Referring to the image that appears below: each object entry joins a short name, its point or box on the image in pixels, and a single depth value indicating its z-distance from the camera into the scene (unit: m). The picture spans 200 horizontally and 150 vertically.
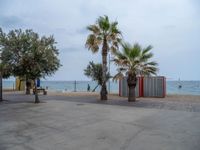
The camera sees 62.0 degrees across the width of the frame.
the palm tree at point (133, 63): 11.47
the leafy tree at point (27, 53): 10.68
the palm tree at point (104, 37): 12.10
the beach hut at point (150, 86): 13.77
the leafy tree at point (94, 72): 18.90
